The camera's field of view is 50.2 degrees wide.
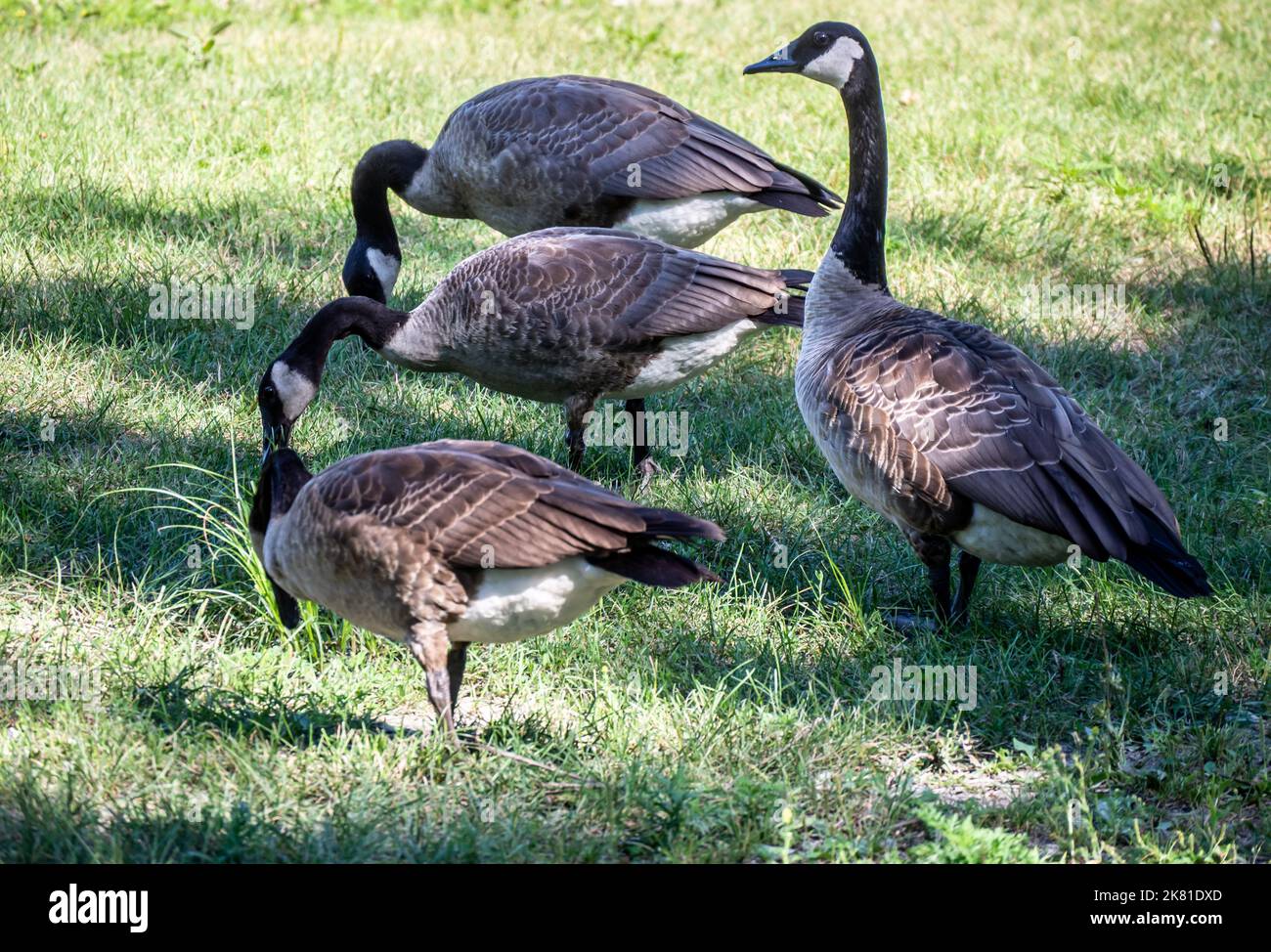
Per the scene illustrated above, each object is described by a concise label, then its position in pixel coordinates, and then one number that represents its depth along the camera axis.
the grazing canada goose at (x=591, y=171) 7.62
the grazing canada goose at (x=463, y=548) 4.10
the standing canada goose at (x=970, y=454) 4.84
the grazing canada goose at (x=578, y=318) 6.19
